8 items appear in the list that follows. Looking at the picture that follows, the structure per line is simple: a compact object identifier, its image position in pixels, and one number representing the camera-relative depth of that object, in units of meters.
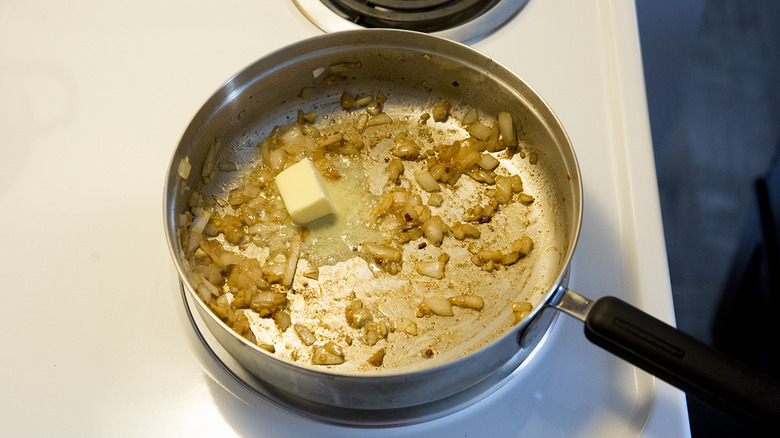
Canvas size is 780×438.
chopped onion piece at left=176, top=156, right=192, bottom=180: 0.72
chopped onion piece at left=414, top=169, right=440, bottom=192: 0.82
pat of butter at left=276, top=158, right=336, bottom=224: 0.76
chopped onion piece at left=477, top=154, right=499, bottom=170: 0.84
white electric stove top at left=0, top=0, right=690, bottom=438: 0.64
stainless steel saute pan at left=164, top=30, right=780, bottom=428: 0.55
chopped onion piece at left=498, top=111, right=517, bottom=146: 0.83
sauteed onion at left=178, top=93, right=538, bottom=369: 0.72
